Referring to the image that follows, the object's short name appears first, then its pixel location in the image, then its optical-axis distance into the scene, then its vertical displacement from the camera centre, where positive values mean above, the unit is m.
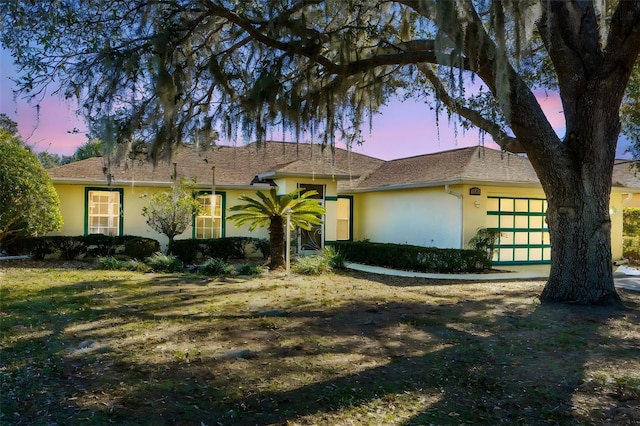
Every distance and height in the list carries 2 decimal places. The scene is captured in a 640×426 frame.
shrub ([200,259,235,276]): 11.84 -1.29
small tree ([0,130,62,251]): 12.09 +0.52
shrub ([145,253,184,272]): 12.44 -1.26
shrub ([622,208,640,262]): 16.92 -0.47
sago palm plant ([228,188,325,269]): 12.15 +0.09
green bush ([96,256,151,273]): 12.14 -1.27
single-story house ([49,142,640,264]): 14.62 +0.69
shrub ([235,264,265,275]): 11.83 -1.32
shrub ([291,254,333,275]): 12.23 -1.25
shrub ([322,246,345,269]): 13.34 -1.15
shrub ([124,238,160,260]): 13.73 -0.93
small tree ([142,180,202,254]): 13.71 +0.16
